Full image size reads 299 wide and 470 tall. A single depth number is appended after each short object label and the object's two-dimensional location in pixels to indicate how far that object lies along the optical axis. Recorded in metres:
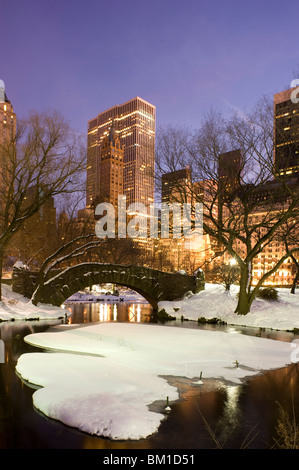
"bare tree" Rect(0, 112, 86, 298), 24.06
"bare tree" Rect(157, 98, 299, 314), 22.19
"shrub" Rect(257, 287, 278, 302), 30.40
